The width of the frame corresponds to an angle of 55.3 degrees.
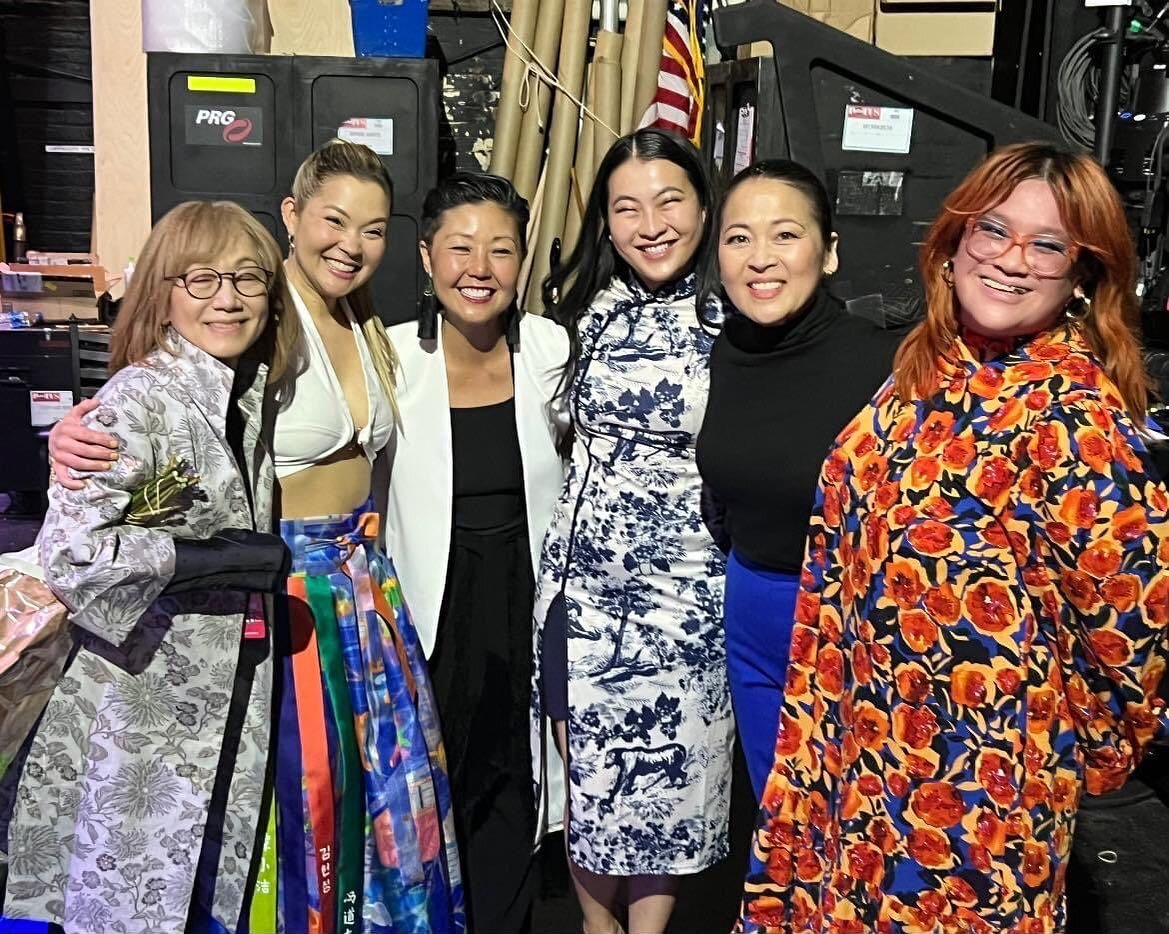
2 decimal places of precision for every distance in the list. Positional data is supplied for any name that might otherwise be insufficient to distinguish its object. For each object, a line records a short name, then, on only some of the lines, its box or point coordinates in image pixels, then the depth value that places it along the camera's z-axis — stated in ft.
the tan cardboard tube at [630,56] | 13.51
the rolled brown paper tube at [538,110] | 13.57
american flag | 13.65
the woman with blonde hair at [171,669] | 5.78
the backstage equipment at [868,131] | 9.32
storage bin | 12.35
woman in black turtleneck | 5.91
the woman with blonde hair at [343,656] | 6.33
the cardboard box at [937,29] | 14.03
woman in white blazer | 6.97
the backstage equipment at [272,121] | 11.82
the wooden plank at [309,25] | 13.84
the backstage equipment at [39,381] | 11.76
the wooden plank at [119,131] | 13.14
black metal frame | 9.09
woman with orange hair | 4.53
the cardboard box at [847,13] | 14.39
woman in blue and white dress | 6.59
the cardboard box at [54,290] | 12.38
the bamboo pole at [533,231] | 13.39
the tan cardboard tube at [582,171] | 13.47
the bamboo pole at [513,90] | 13.55
